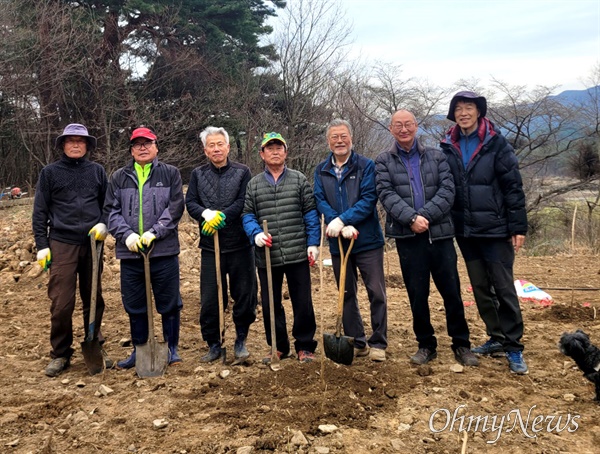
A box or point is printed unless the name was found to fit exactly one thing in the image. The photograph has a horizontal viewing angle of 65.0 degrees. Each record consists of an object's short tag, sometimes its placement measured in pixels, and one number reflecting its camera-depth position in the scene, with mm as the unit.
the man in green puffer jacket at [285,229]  3953
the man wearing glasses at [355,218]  3969
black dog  3117
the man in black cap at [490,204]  3732
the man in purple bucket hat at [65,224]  4117
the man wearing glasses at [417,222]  3777
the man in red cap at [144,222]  3980
